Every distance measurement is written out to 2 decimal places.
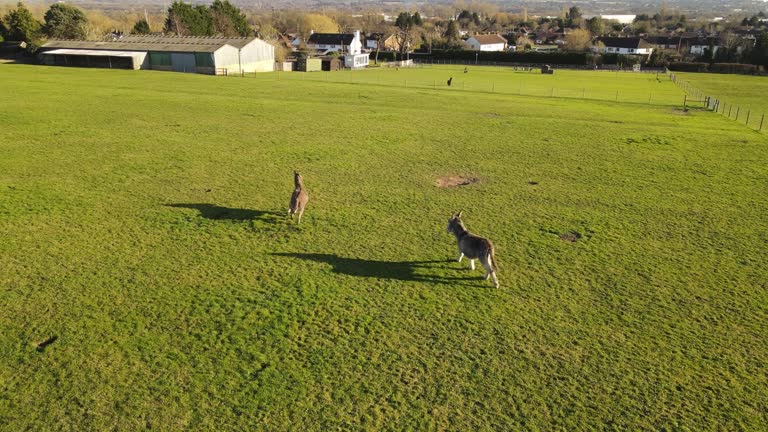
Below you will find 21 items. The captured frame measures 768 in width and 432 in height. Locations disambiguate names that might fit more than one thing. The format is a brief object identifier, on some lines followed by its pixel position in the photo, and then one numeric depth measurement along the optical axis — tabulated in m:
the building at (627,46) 126.31
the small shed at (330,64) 86.06
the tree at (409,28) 129.05
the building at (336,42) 121.44
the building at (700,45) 133.38
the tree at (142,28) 93.50
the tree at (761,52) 94.12
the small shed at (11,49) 76.25
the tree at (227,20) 100.19
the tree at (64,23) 83.19
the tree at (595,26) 171.25
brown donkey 15.60
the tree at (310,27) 183.62
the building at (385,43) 145.20
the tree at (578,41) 137.69
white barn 66.31
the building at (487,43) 143.62
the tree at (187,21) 94.31
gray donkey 12.10
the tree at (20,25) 82.19
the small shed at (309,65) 83.12
